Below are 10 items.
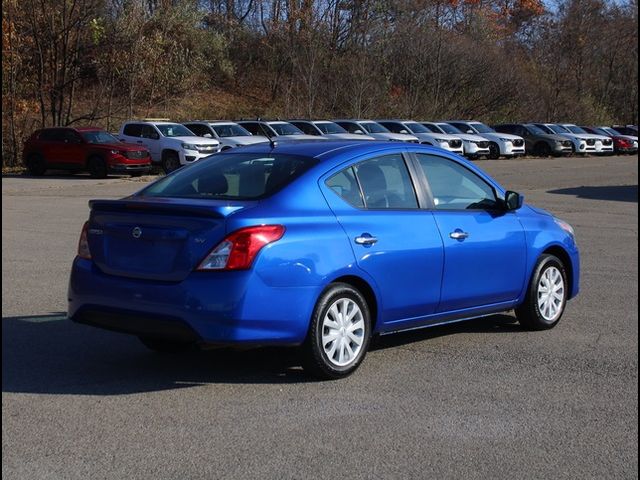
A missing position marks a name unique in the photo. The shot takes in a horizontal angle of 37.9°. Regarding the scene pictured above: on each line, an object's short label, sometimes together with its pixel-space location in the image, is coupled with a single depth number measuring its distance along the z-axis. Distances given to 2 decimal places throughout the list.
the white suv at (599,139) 47.53
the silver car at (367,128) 37.75
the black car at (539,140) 45.25
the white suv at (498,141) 41.91
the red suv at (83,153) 29.50
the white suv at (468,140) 40.34
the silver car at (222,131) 32.72
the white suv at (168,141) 30.75
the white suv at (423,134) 38.47
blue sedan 5.78
